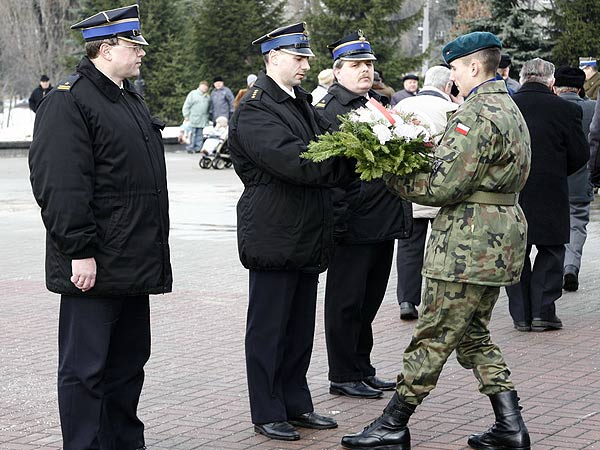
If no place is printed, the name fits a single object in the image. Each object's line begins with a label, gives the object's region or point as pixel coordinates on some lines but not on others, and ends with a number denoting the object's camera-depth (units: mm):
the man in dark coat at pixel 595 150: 9219
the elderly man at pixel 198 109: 29062
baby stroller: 25594
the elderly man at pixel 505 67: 12025
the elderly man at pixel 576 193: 10477
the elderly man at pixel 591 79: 15852
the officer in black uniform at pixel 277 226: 5992
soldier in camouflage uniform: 5469
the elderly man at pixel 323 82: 12093
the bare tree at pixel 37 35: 40938
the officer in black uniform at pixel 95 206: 5129
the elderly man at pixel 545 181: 8820
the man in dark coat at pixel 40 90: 32306
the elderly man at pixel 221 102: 29062
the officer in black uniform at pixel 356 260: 6953
